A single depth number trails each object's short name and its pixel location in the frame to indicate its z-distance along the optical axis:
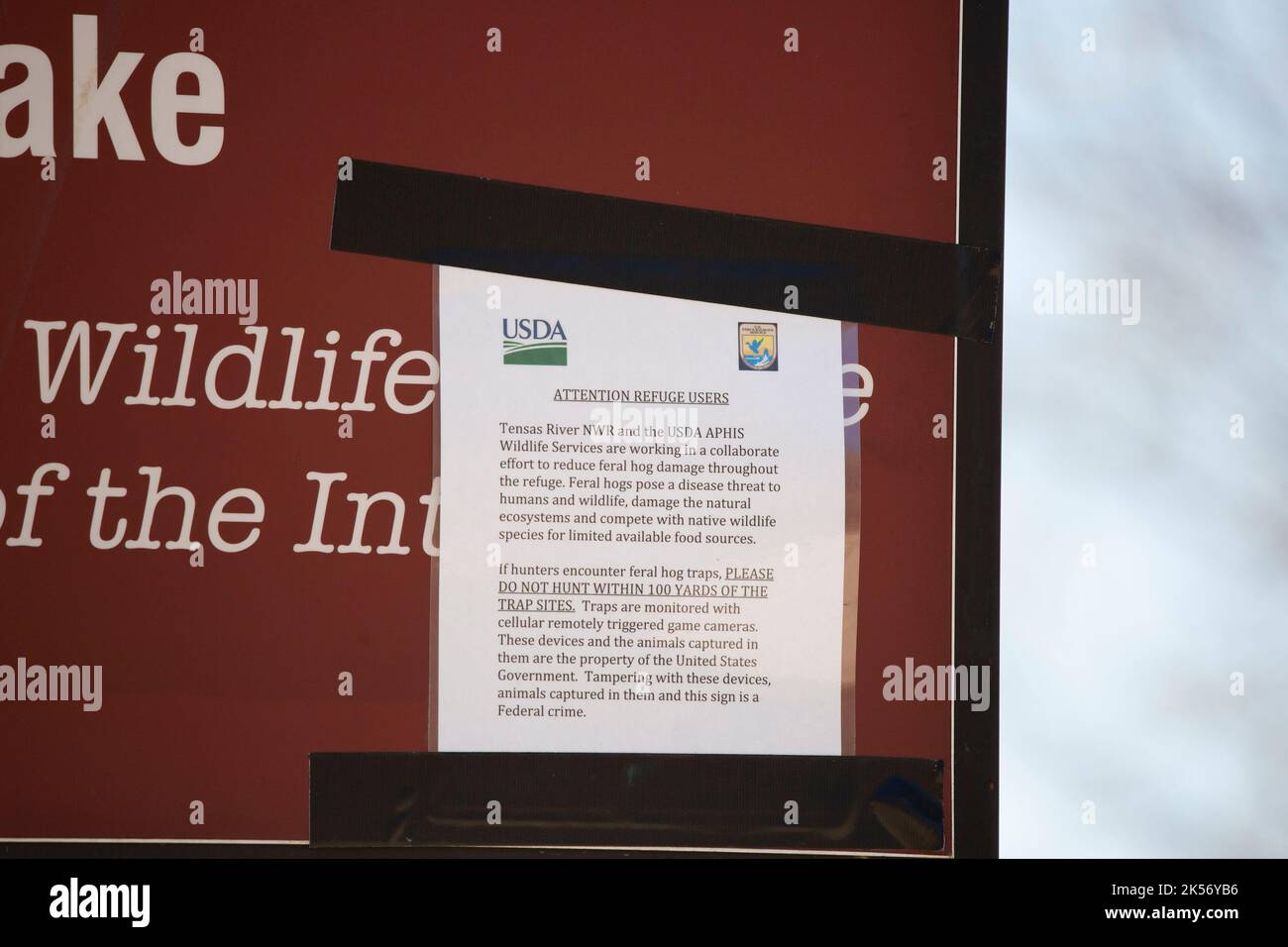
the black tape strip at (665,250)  1.53
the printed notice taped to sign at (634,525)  1.53
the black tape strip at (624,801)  1.53
